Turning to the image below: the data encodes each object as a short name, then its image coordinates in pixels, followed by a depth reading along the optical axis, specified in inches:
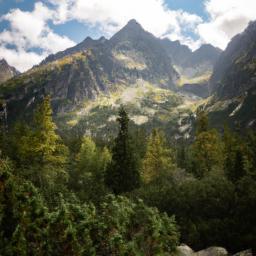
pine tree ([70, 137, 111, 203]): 1939.2
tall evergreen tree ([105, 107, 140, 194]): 1723.7
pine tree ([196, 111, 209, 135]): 2053.4
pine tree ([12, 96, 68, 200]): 1422.2
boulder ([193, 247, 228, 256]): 855.1
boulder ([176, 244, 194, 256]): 848.8
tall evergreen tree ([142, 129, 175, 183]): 2074.3
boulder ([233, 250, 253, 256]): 809.7
